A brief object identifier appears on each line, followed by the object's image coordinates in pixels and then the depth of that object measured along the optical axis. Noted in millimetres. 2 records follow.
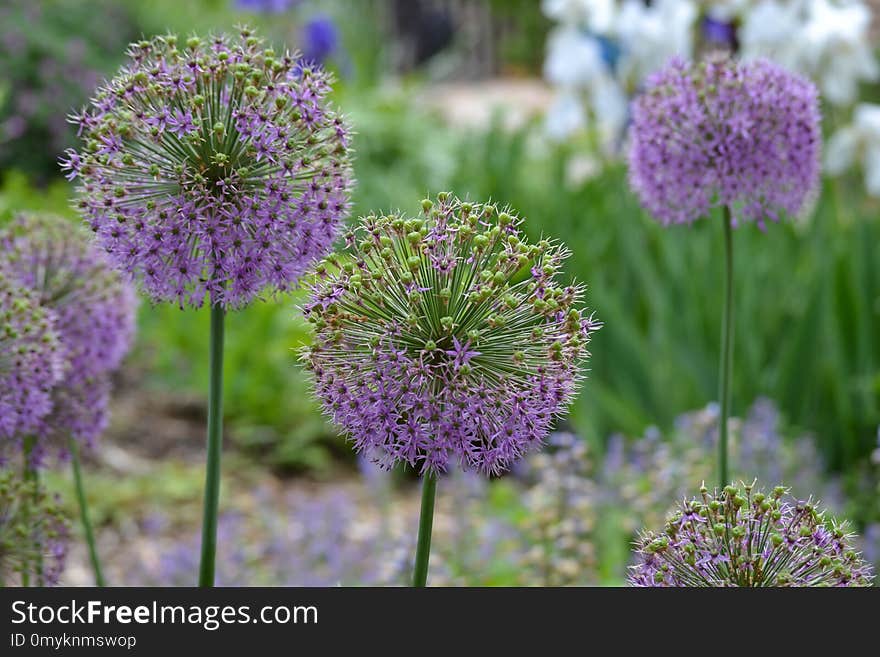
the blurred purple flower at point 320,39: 9812
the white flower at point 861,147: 4551
